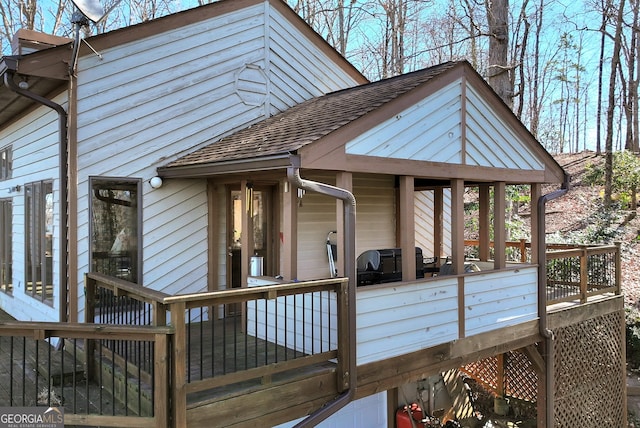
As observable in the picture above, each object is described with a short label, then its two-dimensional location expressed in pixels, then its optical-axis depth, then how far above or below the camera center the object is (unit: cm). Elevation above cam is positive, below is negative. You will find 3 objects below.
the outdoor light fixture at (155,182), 602 +42
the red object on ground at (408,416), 725 -316
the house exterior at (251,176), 496 +47
